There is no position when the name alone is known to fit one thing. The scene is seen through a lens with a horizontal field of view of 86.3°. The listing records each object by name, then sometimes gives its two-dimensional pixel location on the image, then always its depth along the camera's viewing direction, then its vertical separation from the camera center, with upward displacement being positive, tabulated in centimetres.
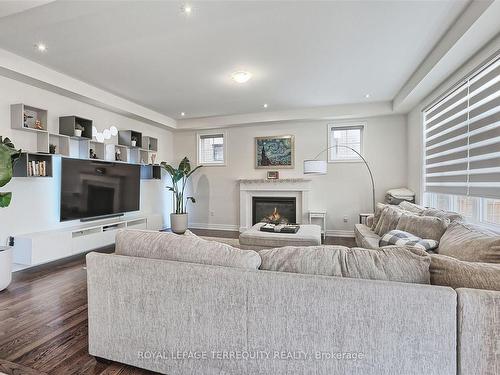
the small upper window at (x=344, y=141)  569 +95
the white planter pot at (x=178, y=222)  610 -88
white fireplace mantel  580 -16
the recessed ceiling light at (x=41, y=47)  298 +155
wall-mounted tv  402 -8
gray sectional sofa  113 -62
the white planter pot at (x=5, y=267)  280 -89
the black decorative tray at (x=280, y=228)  390 -66
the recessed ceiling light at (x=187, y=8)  230 +153
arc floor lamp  467 +31
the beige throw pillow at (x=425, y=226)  249 -41
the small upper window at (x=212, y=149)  660 +89
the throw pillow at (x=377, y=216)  390 -46
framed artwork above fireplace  605 +76
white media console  335 -81
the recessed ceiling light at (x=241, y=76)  371 +152
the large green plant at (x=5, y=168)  269 +15
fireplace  598 -53
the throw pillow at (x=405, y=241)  230 -51
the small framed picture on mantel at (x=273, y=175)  606 +21
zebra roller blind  251 +54
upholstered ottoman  355 -74
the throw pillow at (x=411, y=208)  349 -33
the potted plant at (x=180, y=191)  611 -18
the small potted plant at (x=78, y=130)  410 +84
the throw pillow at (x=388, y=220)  332 -45
